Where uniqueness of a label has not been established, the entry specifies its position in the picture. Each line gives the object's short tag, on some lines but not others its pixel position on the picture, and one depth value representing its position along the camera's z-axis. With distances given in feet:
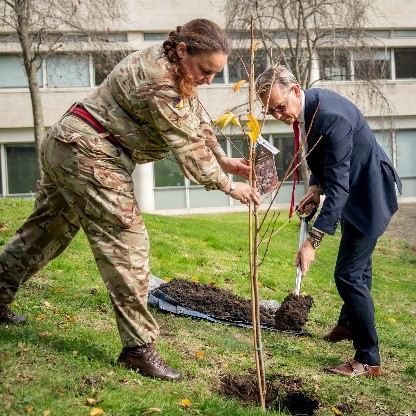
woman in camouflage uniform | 13.35
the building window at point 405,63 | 93.09
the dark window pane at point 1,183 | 85.35
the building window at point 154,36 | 89.10
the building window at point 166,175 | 88.28
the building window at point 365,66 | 65.82
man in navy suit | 15.69
